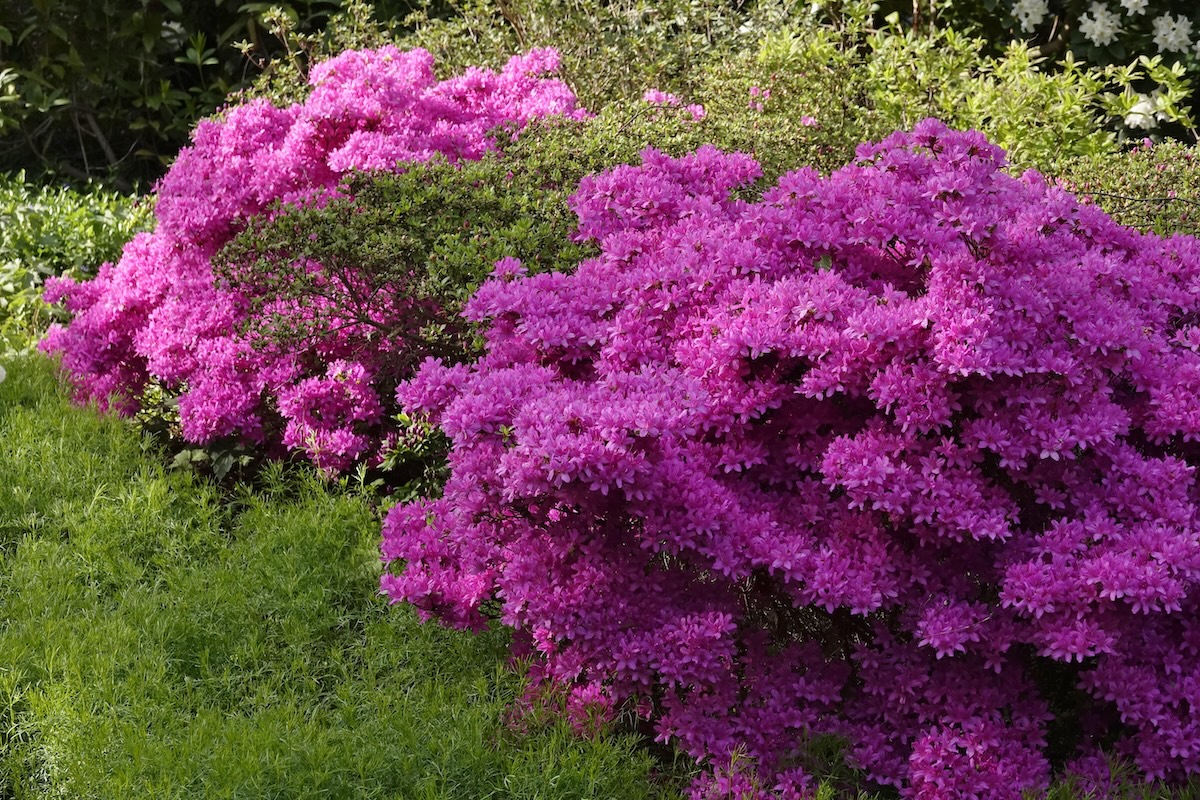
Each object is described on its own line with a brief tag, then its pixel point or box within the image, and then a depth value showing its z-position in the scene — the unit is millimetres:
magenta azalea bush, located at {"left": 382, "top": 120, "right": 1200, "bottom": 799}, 2754
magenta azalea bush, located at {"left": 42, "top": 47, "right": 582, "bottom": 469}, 4387
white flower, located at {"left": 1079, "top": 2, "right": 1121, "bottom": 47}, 7188
